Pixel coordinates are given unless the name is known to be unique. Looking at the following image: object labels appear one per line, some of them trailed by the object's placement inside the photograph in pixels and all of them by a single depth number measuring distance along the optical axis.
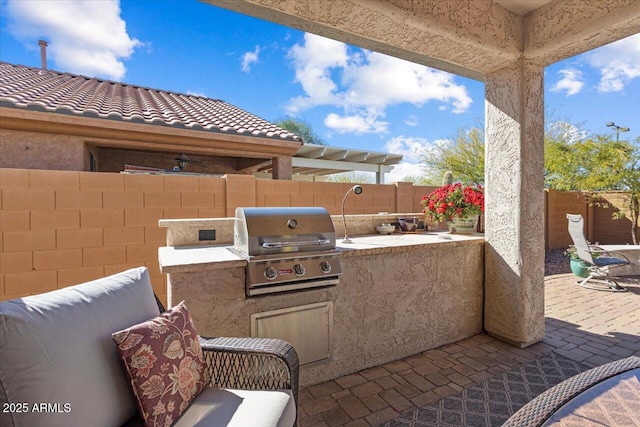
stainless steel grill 2.13
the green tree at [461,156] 10.33
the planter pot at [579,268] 5.52
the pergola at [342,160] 8.40
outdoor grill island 2.12
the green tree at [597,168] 8.44
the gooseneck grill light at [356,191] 2.99
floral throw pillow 1.24
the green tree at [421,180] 12.06
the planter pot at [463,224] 3.67
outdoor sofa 1.01
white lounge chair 5.05
